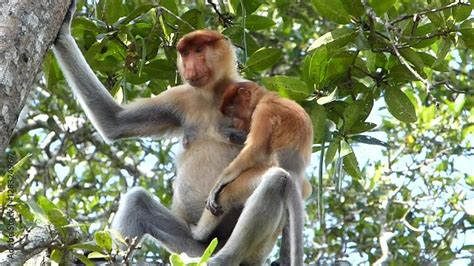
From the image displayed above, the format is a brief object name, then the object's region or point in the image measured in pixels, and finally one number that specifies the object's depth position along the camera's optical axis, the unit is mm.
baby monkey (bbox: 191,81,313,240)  8383
